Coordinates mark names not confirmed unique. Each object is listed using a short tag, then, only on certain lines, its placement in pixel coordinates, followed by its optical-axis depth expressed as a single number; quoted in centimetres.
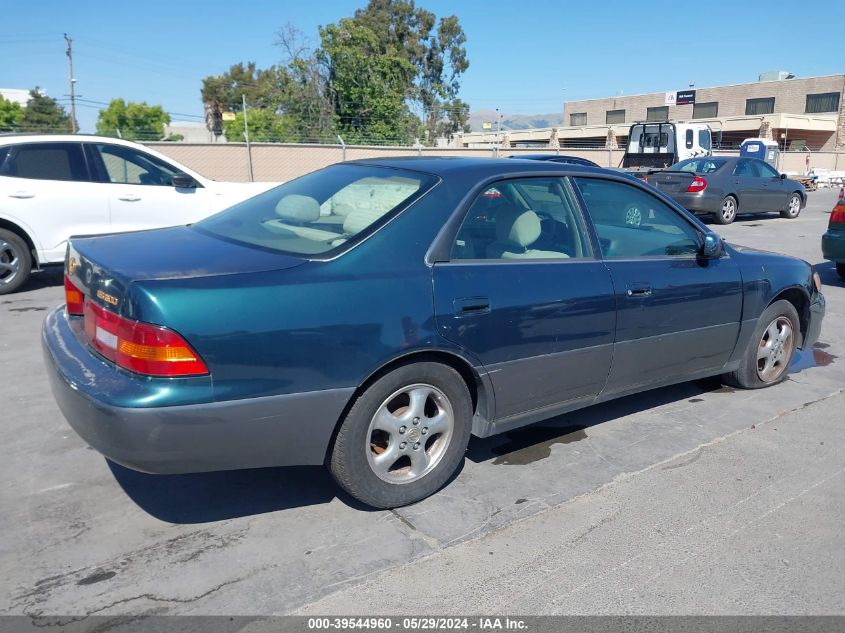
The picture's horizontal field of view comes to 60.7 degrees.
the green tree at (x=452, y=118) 5588
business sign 5625
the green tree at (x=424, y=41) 5206
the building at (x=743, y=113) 4741
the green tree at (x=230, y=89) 7681
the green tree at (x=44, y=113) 5522
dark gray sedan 1564
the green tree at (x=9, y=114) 5745
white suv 738
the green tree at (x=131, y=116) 6192
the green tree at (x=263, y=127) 2838
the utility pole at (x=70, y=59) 5329
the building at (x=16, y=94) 7668
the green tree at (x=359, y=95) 3044
